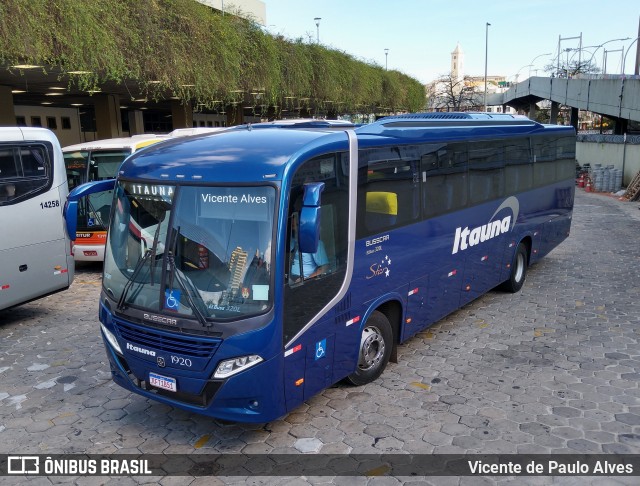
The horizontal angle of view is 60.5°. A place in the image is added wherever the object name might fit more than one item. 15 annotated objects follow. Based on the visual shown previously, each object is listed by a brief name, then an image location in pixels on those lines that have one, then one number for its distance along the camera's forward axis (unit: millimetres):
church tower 189962
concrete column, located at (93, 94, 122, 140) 23703
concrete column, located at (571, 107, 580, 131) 45688
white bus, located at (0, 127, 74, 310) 8406
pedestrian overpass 28766
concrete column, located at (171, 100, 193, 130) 25672
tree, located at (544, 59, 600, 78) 62731
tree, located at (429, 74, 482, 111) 59097
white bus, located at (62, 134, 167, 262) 12078
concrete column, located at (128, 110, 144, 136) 36094
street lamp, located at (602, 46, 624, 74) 48125
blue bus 4812
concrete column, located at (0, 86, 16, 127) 19078
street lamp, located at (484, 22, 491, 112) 58219
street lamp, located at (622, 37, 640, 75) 32047
